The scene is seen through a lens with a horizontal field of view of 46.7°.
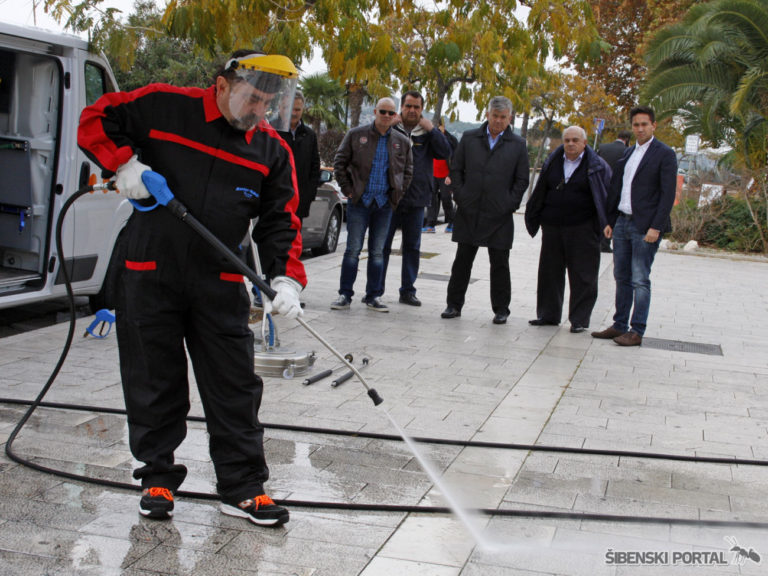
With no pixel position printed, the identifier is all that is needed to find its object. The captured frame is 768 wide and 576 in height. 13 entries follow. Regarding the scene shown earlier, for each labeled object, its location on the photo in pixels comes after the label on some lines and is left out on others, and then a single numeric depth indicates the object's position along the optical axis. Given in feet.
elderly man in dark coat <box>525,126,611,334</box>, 26.02
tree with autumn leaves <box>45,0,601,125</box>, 22.91
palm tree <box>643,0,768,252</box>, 55.06
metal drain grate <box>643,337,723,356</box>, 24.99
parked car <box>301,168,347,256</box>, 39.68
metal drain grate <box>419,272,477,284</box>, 35.40
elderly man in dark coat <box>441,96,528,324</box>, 26.78
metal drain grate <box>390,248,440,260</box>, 41.53
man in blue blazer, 24.12
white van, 22.27
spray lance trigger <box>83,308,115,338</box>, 21.36
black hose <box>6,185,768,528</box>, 12.21
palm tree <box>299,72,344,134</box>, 122.31
